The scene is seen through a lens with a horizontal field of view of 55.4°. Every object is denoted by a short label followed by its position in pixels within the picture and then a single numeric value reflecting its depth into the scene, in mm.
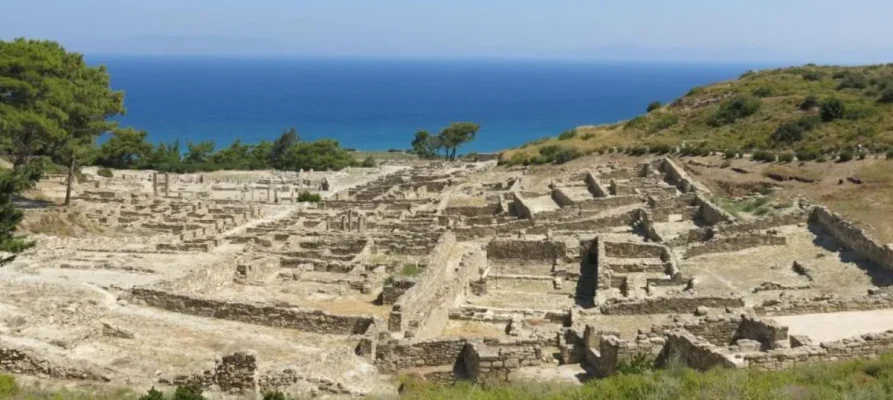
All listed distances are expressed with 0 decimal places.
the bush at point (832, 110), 48188
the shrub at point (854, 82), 58797
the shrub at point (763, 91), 61812
